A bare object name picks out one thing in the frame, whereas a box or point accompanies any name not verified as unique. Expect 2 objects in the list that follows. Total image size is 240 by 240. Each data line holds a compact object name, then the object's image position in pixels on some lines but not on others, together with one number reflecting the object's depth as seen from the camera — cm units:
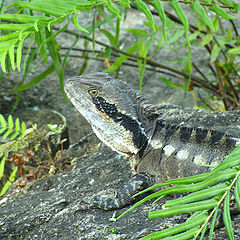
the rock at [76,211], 466
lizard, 529
